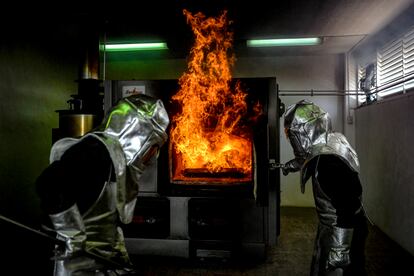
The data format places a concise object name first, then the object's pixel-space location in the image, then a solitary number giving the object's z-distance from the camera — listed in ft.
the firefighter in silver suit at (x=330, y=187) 6.37
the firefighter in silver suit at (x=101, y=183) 4.96
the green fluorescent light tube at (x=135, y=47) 14.64
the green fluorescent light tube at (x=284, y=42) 14.30
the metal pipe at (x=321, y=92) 15.35
